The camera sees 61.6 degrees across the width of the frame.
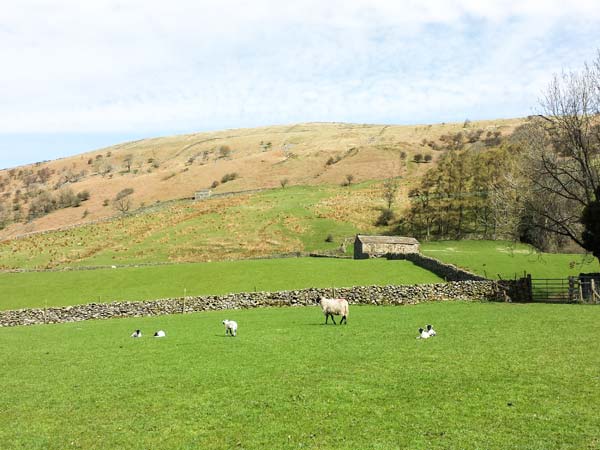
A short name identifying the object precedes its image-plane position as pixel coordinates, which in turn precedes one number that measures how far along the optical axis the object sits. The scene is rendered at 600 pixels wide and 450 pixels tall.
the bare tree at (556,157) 37.94
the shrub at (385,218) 95.25
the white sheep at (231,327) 24.62
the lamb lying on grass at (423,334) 21.33
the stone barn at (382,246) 65.25
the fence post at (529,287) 37.98
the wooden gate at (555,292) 36.55
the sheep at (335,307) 27.19
